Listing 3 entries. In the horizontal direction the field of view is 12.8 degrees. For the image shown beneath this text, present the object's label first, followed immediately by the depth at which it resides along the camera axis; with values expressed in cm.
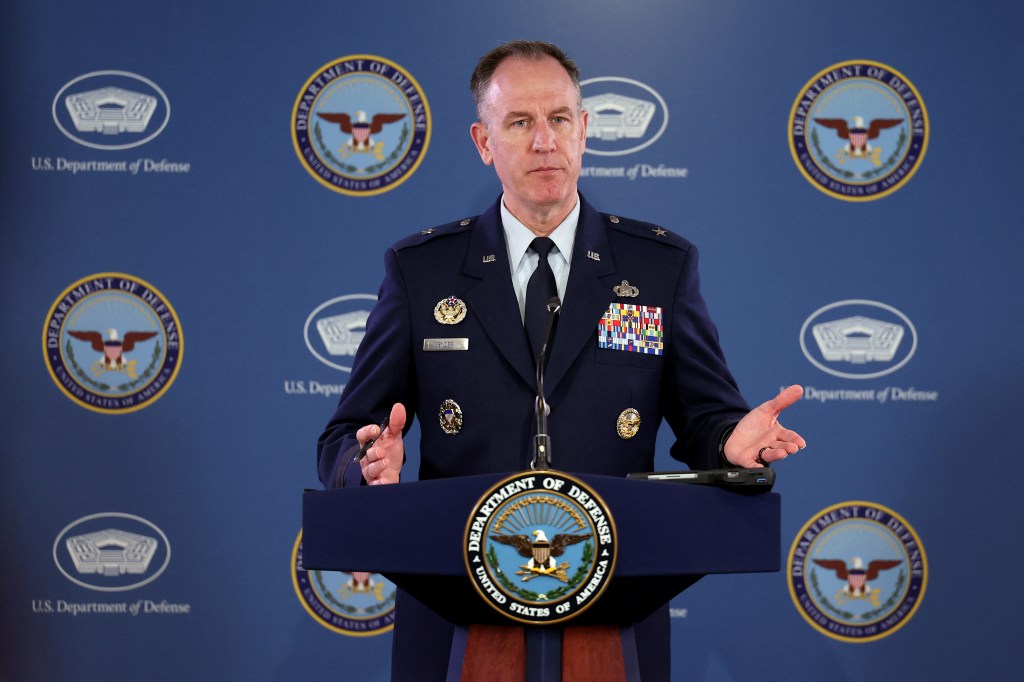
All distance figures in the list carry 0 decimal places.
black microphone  662
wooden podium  658
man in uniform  710
